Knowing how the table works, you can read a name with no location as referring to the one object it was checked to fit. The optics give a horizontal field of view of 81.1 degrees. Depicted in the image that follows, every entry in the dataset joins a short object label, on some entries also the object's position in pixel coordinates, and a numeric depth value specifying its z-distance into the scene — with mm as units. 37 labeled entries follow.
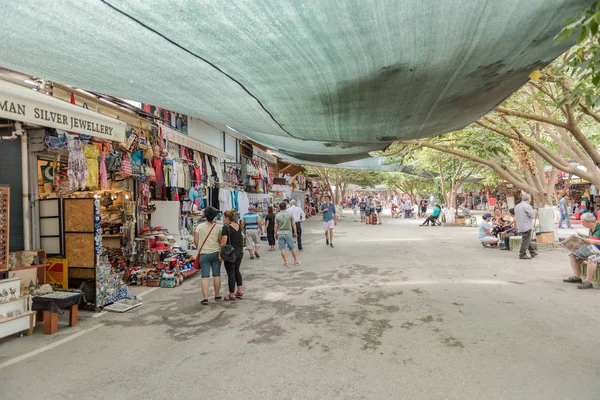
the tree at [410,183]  36375
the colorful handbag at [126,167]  7156
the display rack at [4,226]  4734
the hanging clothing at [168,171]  8602
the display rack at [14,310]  4418
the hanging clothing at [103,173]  6777
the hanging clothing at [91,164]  6363
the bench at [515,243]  11461
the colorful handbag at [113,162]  6977
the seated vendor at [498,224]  12579
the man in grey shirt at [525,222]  9773
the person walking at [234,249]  6215
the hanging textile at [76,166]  6004
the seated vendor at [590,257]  6531
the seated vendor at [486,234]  12198
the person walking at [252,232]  10828
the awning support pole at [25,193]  5789
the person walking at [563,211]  17892
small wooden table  4746
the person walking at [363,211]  26075
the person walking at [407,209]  30906
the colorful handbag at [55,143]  5789
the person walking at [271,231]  12345
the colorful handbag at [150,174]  7896
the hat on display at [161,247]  7855
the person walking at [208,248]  6137
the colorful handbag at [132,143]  7355
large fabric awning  2172
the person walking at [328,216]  13094
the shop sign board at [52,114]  3926
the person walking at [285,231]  9305
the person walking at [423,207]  32706
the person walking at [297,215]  11258
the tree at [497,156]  9711
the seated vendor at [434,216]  21953
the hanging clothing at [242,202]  12755
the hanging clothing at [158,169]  8398
